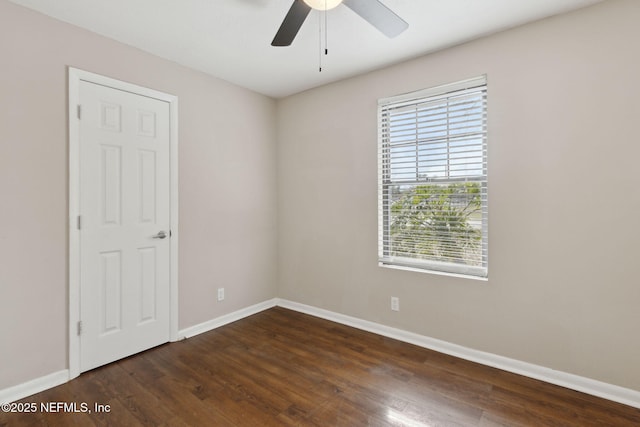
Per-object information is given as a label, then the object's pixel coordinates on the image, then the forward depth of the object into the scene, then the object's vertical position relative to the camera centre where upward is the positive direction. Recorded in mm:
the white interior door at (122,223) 2312 -109
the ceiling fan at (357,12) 1642 +1097
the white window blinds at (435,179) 2510 +289
